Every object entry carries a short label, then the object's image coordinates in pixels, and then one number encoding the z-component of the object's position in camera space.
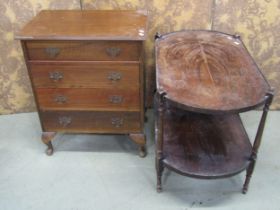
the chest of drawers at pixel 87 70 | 1.75
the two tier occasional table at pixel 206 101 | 1.48
